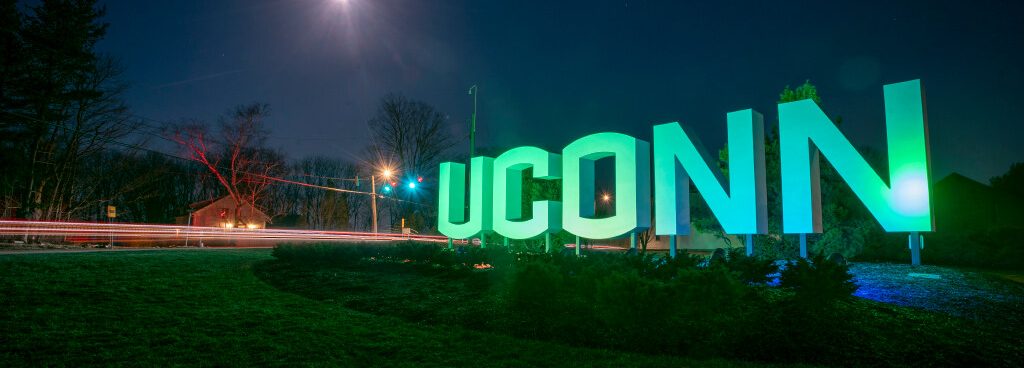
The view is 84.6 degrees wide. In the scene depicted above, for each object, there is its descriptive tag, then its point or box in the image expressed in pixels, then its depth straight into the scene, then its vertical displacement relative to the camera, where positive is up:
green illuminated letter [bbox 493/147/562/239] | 16.83 +1.09
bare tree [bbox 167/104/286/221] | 36.28 +4.68
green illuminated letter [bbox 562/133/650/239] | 14.88 +1.21
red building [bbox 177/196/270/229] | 51.96 +1.33
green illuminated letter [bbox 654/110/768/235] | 13.12 +1.23
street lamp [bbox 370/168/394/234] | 31.98 +2.39
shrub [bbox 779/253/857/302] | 7.02 -0.69
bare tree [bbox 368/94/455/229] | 38.91 +5.64
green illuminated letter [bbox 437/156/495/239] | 18.56 +0.98
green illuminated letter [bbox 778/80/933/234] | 11.10 +1.33
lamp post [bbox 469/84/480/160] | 23.84 +4.02
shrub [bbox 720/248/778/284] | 9.26 -0.65
